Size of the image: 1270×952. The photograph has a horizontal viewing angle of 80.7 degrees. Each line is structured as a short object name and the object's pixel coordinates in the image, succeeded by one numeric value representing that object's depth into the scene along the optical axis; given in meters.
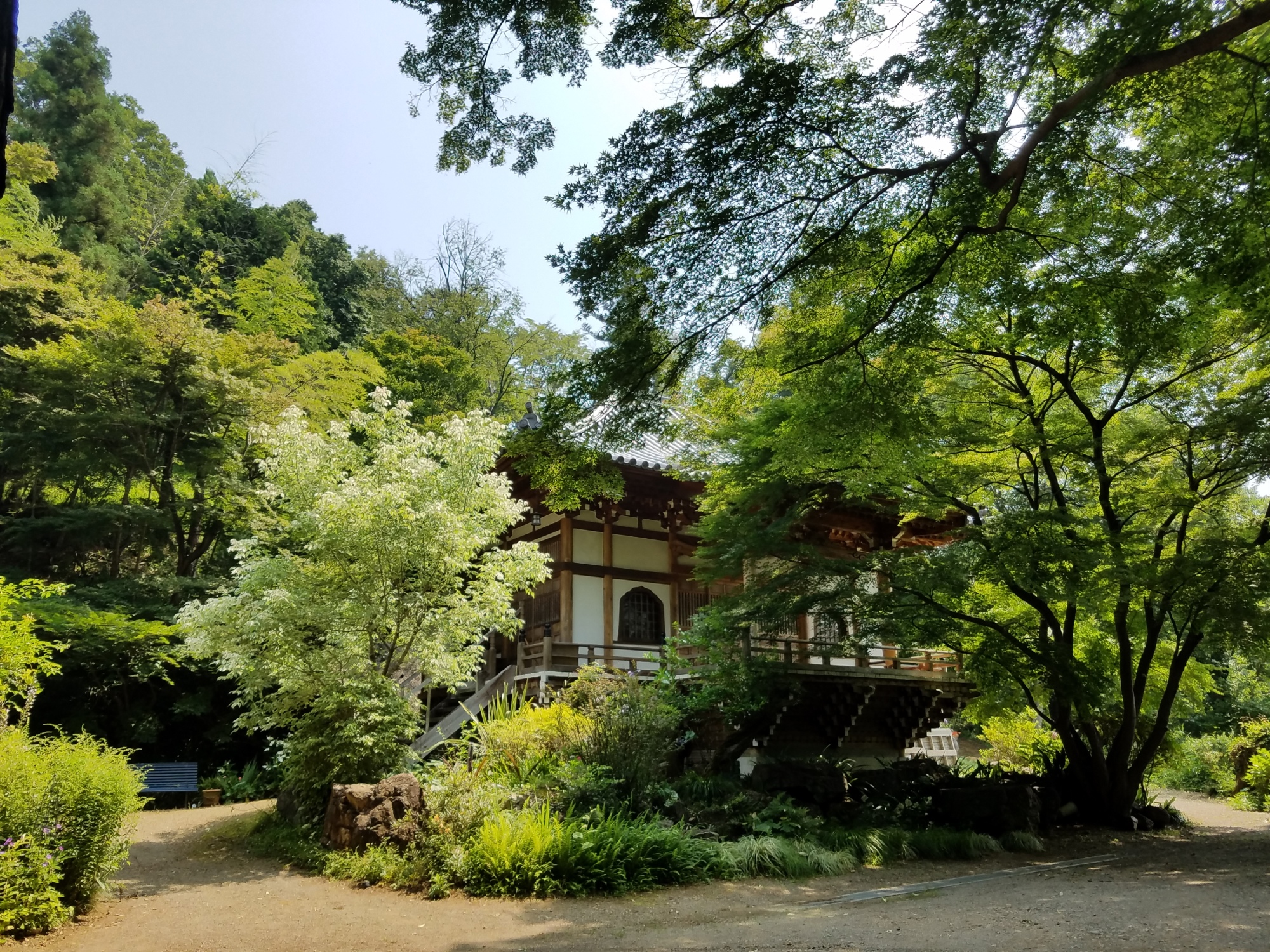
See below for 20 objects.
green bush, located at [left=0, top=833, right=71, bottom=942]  5.12
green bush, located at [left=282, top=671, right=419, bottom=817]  8.59
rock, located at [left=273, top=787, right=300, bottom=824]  9.36
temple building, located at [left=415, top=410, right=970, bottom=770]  12.49
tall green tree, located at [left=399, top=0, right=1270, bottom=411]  5.18
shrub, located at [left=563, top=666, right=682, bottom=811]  9.21
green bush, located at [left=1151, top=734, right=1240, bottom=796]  18.94
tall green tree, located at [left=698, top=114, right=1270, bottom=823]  6.88
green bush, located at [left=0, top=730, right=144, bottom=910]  5.48
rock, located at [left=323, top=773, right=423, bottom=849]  7.64
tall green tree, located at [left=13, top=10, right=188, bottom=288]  23.38
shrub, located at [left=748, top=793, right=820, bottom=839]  9.12
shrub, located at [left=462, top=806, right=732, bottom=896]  6.92
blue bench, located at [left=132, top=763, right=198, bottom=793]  12.23
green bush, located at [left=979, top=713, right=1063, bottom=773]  15.88
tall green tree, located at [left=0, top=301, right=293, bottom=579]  14.30
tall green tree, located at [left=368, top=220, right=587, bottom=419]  25.84
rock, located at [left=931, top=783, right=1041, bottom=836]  10.61
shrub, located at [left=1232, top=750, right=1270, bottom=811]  15.92
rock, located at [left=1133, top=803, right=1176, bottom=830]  12.19
